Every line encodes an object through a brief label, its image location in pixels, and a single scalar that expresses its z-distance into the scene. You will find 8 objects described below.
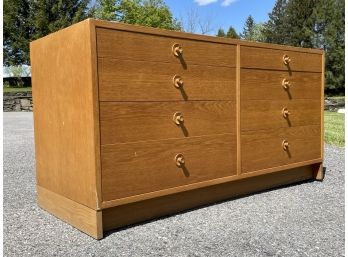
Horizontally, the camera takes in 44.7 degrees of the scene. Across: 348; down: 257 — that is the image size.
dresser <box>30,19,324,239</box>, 2.51
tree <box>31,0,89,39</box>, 27.70
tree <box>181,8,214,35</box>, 32.28
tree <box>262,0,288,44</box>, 33.94
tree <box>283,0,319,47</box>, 32.41
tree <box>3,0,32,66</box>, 28.52
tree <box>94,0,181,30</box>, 33.00
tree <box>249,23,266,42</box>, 48.30
